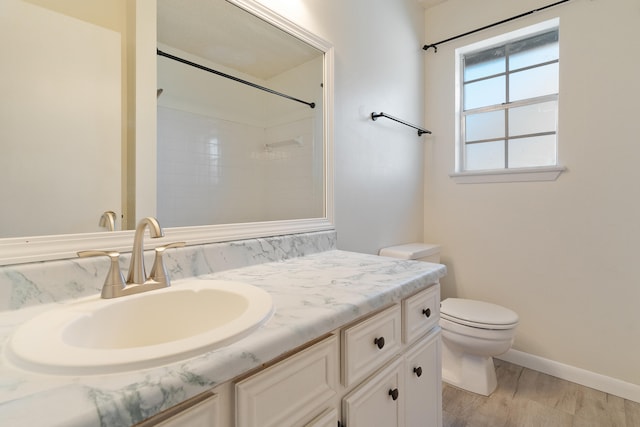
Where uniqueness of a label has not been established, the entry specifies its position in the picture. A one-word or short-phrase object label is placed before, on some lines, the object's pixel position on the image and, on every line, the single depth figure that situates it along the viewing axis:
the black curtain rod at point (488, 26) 1.79
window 1.89
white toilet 1.54
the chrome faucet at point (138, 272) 0.71
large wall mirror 0.73
